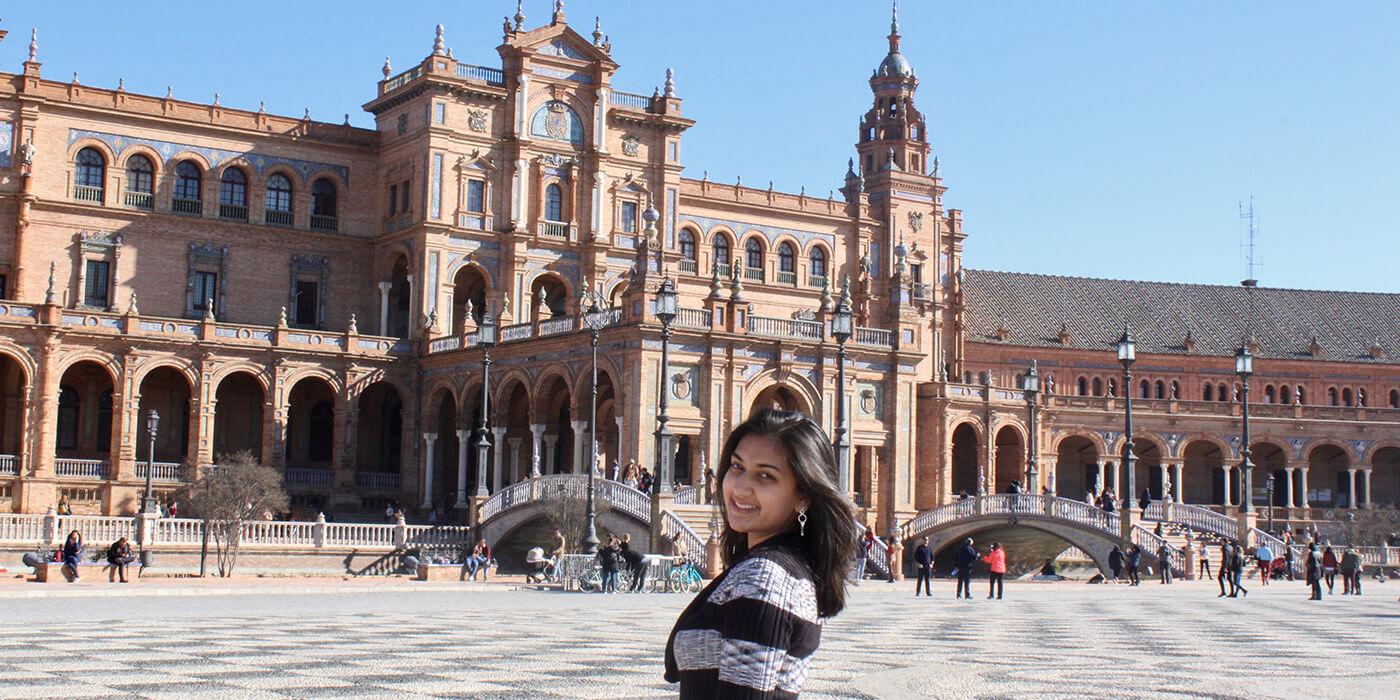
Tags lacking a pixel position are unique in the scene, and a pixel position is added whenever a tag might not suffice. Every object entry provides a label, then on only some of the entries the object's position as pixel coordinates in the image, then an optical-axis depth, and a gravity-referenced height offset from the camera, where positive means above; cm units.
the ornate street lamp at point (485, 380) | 4747 +361
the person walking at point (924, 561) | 3731 -89
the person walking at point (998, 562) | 3588 -86
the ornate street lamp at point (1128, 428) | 4400 +248
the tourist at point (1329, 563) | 4184 -92
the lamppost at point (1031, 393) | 5584 +428
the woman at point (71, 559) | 3575 -103
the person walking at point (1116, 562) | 4765 -110
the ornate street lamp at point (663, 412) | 3988 +259
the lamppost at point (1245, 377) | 4559 +399
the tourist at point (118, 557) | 3703 -102
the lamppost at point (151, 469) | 4666 +118
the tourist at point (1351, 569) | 4106 -104
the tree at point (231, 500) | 4481 +28
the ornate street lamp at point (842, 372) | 4362 +384
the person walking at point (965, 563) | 3547 -88
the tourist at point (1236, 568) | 3872 -99
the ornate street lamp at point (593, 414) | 3962 +254
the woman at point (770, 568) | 551 -17
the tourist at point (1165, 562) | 4516 -102
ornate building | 5444 +797
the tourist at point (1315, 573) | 3716 -104
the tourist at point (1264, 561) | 4784 -102
